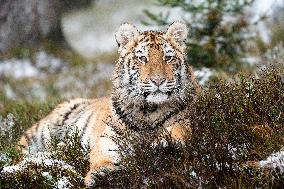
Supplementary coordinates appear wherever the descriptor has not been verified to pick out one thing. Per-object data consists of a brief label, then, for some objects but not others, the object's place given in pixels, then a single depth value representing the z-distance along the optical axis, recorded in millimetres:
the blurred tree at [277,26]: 26981
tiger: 10711
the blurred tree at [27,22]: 32812
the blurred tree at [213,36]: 19109
